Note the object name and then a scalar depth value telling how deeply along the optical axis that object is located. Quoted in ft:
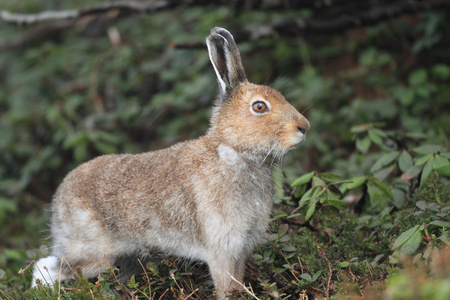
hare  26.61
